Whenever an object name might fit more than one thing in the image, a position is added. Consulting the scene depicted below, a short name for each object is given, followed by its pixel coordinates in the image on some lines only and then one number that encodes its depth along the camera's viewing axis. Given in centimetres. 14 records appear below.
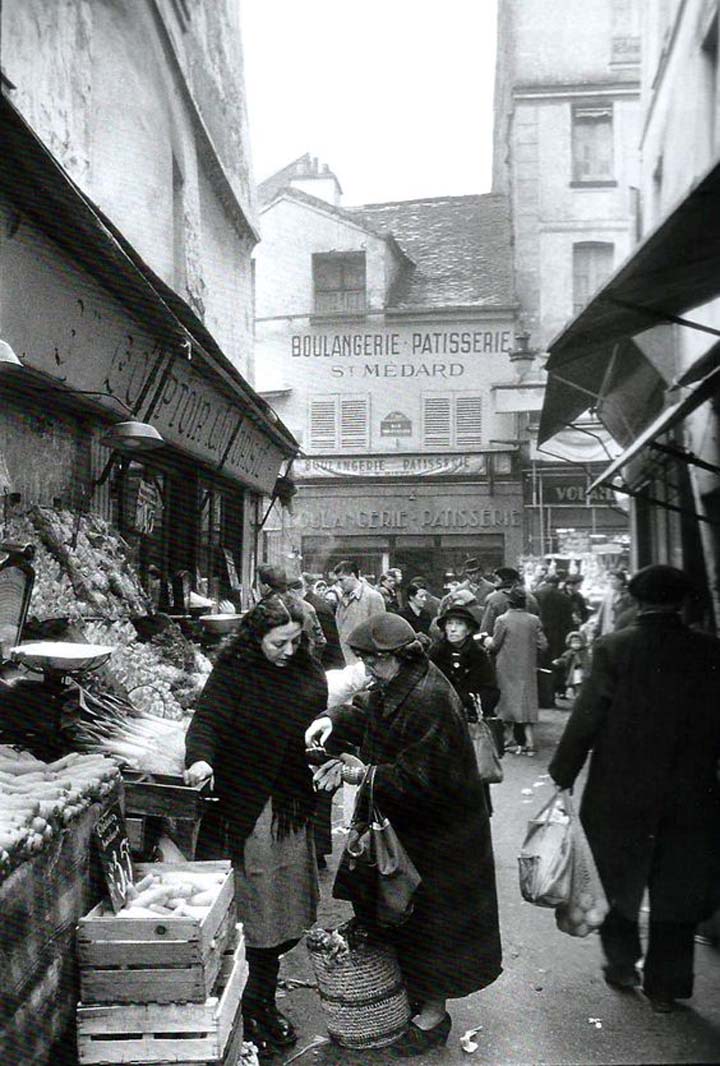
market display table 268
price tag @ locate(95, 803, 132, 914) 345
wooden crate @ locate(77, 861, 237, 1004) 317
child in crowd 1371
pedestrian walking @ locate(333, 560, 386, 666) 1202
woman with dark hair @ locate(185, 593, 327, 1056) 419
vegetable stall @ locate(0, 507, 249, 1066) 286
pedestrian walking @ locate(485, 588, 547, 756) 1098
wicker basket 414
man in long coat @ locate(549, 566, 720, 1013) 457
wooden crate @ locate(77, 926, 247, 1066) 313
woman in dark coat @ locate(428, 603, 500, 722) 726
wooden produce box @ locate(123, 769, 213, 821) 416
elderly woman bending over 426
